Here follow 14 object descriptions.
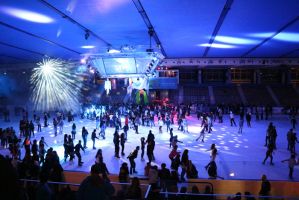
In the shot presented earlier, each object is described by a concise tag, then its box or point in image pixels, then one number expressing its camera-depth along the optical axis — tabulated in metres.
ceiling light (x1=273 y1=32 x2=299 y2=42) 13.52
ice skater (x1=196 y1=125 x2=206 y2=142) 14.76
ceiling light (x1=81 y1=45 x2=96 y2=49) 16.53
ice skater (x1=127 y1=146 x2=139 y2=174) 9.59
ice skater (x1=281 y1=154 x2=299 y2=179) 9.09
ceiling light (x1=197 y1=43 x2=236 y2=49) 16.55
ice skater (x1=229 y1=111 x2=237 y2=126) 19.90
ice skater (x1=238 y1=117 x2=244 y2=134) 17.21
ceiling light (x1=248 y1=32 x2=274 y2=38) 13.28
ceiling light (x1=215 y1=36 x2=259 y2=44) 14.58
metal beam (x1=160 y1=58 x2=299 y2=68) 23.03
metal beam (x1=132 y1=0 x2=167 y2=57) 8.61
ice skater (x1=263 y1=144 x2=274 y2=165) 10.41
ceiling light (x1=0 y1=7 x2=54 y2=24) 9.09
